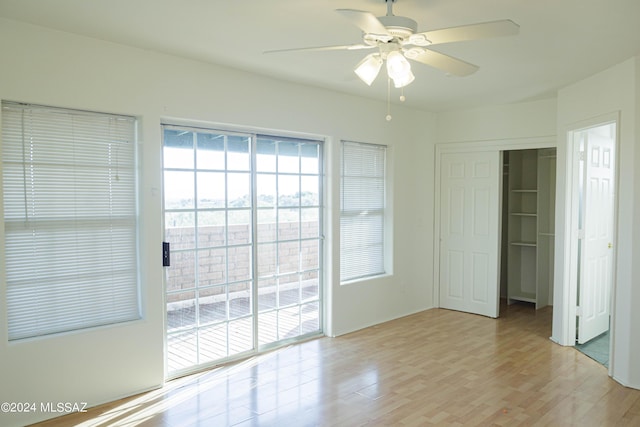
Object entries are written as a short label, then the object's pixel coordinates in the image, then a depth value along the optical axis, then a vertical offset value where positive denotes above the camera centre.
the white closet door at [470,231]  5.68 -0.47
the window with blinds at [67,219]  3.01 -0.16
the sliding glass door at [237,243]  3.82 -0.44
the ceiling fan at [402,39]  1.96 +0.72
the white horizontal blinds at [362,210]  5.13 -0.18
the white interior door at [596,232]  4.59 -0.39
